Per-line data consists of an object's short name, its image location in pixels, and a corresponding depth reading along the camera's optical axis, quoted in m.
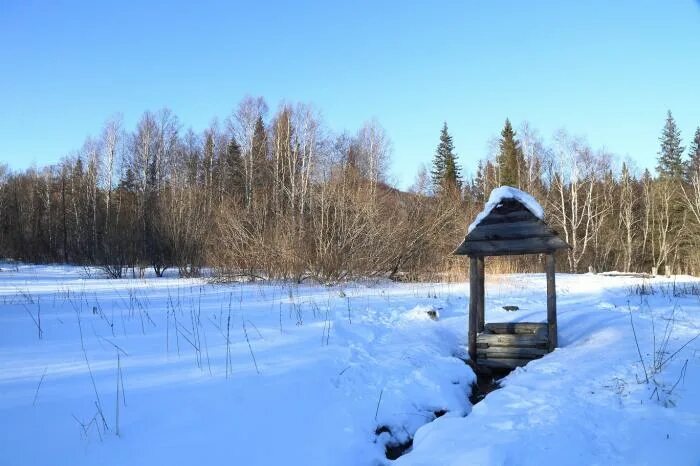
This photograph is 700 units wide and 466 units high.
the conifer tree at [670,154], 39.19
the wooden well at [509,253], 6.22
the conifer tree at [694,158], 37.38
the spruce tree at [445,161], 42.84
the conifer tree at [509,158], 35.72
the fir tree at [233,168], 32.50
